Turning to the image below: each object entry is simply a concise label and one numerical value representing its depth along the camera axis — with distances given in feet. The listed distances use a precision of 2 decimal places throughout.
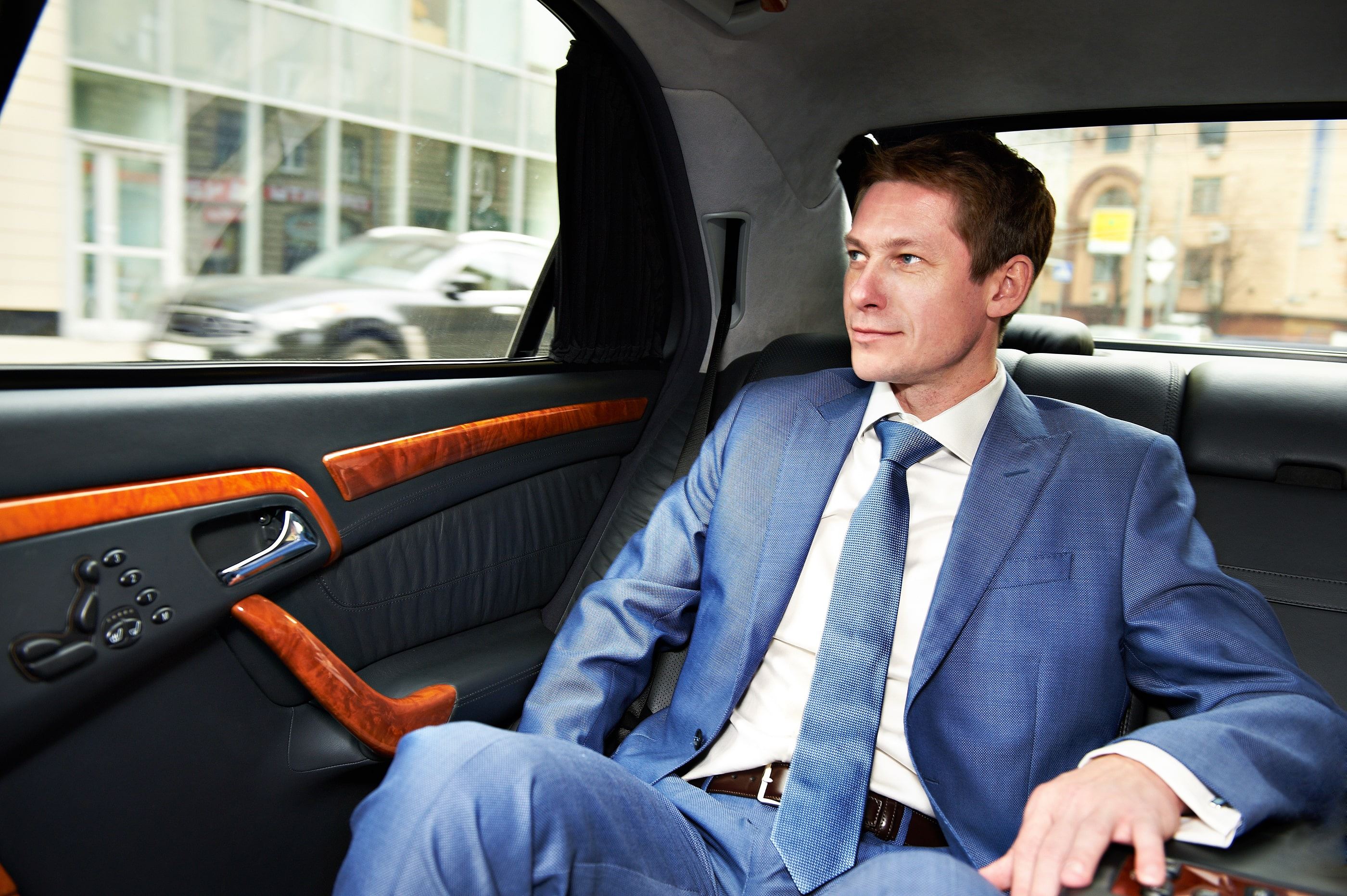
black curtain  6.34
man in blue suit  3.04
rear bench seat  4.81
